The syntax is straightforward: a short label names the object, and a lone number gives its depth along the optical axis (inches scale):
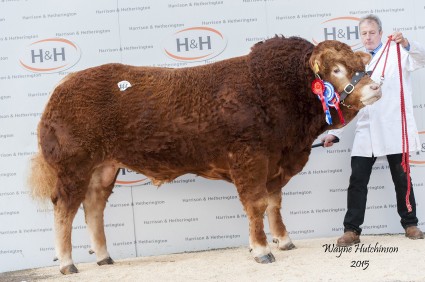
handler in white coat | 211.2
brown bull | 189.0
